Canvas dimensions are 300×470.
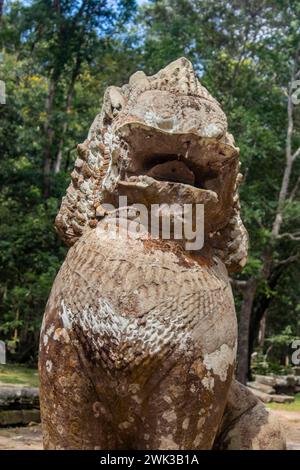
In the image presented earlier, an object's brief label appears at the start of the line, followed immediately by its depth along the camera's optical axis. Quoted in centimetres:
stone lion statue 178
